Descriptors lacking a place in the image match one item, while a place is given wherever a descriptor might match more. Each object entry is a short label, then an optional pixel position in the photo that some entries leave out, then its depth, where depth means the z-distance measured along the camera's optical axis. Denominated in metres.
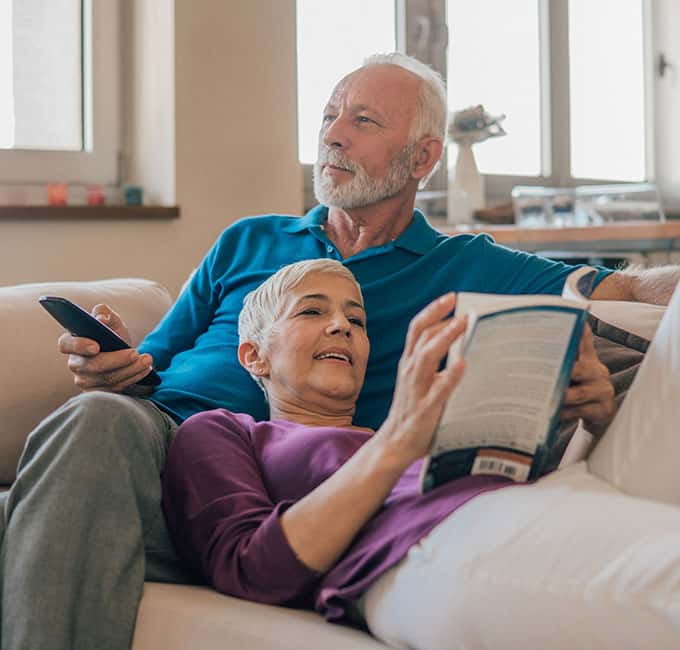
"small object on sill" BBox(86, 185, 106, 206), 3.57
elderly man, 2.07
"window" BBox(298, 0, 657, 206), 4.74
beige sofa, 2.01
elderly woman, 1.98
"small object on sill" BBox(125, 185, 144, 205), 3.62
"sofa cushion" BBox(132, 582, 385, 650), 1.99
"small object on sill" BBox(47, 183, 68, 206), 3.50
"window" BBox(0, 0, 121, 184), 3.55
